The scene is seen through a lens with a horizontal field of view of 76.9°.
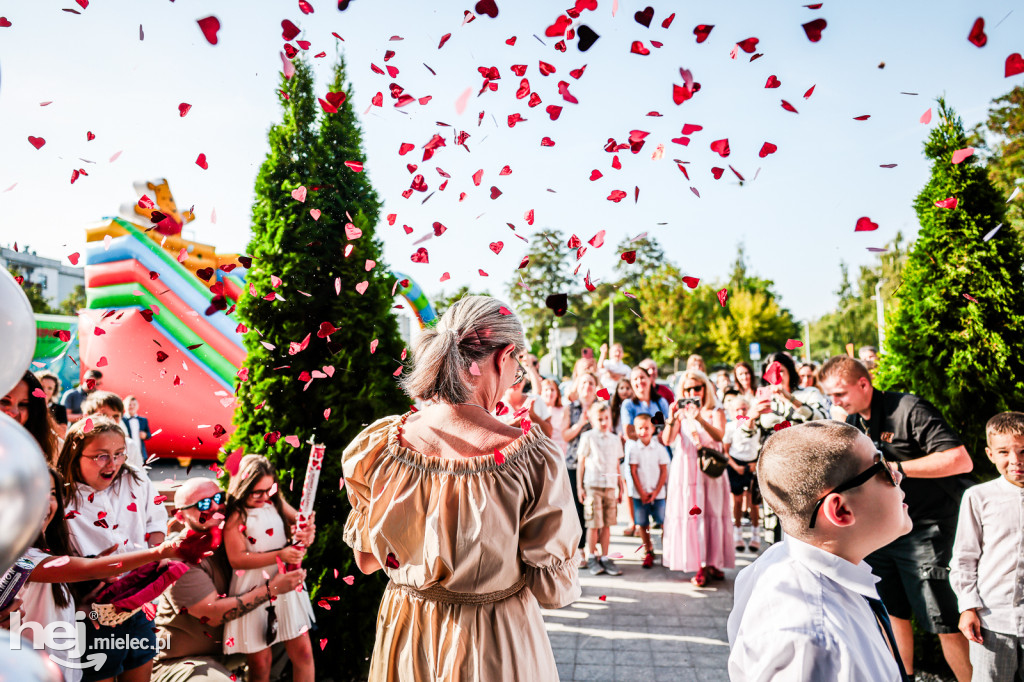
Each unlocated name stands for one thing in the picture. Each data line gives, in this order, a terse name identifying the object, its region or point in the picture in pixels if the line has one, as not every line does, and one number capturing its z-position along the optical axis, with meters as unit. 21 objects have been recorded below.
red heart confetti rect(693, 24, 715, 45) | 2.86
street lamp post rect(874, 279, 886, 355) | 4.78
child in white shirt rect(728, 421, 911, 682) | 1.46
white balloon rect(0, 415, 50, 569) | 1.01
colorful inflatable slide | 12.02
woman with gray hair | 2.03
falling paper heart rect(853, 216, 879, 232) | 3.03
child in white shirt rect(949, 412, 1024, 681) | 3.18
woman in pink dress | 6.36
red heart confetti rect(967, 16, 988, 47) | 2.31
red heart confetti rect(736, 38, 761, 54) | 2.87
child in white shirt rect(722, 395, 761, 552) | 6.95
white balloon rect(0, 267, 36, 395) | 1.26
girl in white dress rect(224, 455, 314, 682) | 3.57
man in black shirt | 3.67
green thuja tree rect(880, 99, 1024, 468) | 4.16
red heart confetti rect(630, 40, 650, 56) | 2.94
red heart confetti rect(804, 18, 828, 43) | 2.55
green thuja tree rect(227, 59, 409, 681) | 4.35
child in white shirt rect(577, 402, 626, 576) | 7.01
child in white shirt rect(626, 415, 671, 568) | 7.25
